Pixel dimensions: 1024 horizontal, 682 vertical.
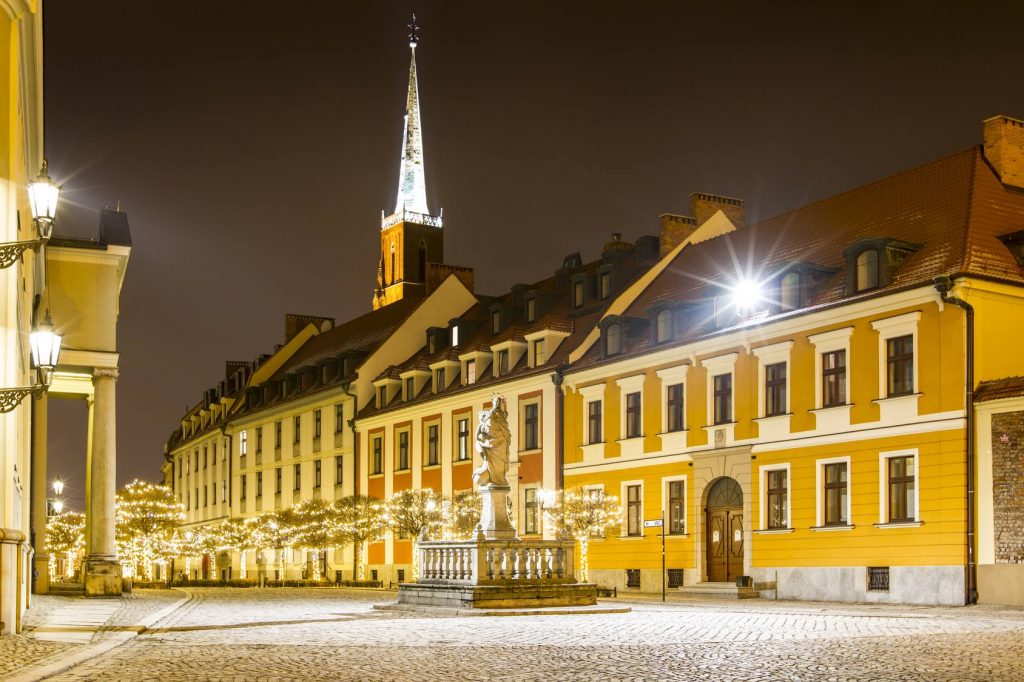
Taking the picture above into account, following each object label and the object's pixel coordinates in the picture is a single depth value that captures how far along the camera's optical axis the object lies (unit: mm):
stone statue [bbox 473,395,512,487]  27547
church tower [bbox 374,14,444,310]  117125
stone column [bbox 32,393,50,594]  36906
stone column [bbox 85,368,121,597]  31969
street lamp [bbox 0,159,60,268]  14781
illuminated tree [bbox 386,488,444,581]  47000
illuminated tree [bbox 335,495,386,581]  51906
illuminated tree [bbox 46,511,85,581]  79188
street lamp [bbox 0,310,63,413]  14727
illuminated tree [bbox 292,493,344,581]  53125
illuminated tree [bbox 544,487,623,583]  38969
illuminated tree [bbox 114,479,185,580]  54875
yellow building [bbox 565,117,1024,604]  29734
